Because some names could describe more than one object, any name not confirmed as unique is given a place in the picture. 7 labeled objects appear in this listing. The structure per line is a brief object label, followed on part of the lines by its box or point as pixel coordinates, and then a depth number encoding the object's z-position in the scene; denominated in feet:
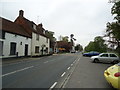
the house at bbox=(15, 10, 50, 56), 70.01
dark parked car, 78.67
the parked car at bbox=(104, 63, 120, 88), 11.01
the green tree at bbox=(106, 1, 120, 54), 36.28
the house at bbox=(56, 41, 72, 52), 185.93
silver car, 39.21
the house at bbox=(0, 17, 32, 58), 45.05
